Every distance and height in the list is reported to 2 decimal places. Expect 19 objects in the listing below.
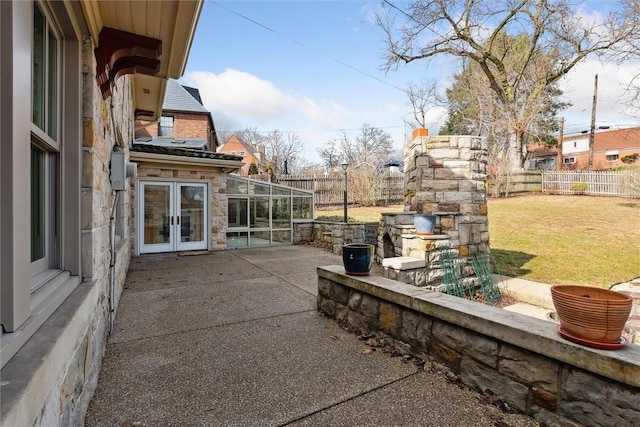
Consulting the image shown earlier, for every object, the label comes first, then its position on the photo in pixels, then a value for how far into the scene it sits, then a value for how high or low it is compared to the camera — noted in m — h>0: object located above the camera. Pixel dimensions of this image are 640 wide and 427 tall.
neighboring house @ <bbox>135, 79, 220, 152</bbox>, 17.80 +4.72
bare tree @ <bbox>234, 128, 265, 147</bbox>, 38.54 +8.09
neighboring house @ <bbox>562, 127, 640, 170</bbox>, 28.81 +5.33
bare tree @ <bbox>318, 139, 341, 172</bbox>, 30.66 +4.74
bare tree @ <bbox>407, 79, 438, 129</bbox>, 21.66 +7.07
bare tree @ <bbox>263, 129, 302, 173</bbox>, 33.84 +5.97
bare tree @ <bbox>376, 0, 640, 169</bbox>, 14.66 +7.83
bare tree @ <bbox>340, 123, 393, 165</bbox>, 29.47 +5.46
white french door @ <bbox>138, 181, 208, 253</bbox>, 8.43 -0.31
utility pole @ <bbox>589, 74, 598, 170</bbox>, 22.32 +6.37
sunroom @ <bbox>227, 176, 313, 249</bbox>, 9.68 -0.21
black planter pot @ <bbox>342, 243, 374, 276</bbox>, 3.59 -0.58
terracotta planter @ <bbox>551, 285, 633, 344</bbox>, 1.79 -0.59
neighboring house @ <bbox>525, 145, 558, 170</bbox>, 32.12 +4.75
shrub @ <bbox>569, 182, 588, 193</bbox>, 14.69 +0.88
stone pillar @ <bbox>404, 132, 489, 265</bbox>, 6.14 +0.44
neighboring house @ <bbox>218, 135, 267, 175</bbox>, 34.75 +6.06
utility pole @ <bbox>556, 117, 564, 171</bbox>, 23.53 +5.08
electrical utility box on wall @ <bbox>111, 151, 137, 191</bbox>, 3.35 +0.33
